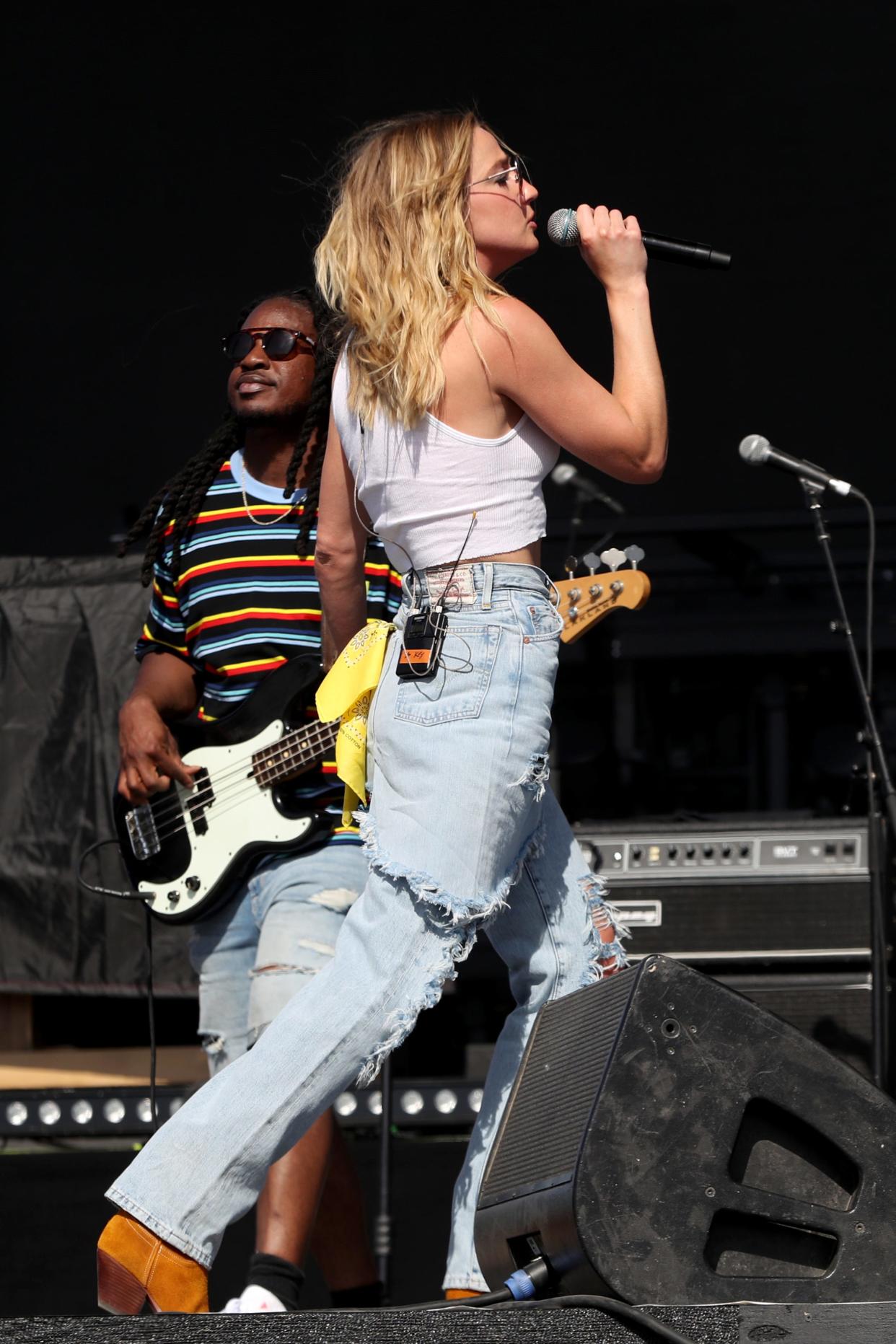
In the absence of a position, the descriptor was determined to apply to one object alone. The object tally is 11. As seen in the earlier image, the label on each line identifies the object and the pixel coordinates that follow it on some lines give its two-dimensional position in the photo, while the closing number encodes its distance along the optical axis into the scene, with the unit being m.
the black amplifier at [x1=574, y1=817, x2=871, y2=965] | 7.66
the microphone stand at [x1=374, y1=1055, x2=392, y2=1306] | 6.22
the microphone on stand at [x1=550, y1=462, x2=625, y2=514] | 9.97
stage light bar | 8.29
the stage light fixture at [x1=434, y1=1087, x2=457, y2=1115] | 8.30
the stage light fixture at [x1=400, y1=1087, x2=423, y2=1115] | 8.34
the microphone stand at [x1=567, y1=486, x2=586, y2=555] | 9.23
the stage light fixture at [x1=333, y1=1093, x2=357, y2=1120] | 8.36
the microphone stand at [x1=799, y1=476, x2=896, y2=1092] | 7.04
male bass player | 5.36
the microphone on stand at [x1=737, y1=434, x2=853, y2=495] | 7.18
